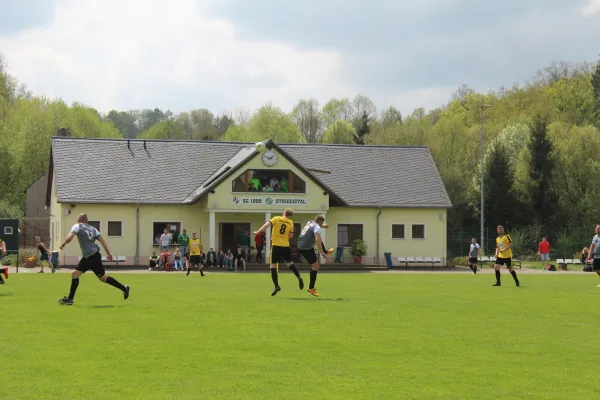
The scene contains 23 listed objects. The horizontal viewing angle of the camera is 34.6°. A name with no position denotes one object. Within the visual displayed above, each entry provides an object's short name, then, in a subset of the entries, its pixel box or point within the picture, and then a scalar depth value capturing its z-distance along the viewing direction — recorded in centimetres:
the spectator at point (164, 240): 4956
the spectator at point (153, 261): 4778
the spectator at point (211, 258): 4949
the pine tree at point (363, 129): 9112
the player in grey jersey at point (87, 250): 1947
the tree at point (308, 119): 10300
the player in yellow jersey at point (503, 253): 2888
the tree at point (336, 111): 10419
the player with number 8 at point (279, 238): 2222
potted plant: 5341
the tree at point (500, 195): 6962
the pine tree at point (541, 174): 7006
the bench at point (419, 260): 5419
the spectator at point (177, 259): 4712
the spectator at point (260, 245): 5175
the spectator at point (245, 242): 5234
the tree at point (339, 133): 9581
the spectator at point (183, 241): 4694
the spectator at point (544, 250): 5318
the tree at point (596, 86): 8924
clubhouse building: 5147
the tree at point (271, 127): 9168
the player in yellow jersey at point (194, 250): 3588
